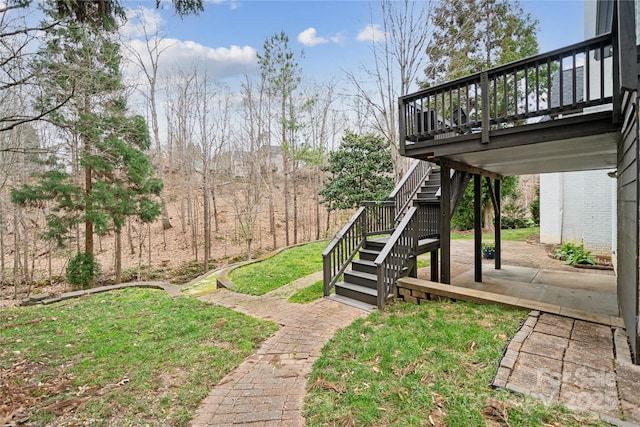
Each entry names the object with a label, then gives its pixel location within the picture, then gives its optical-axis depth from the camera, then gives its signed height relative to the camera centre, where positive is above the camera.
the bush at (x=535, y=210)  14.59 -0.22
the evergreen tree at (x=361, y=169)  12.95 +1.73
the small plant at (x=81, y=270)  8.24 -1.67
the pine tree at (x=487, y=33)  12.43 +8.10
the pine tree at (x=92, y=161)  4.36 +1.31
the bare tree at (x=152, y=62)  12.34 +6.53
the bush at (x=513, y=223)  14.85 -0.84
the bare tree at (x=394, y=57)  8.36 +4.48
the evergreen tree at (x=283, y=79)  12.27 +5.56
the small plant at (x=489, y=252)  8.70 -1.34
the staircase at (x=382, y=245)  4.84 -0.70
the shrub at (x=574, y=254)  7.29 -1.26
